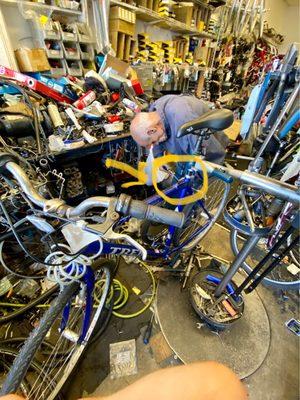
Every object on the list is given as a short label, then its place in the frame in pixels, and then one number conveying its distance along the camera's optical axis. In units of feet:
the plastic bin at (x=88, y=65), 7.79
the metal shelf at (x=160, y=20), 7.73
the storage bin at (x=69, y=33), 6.64
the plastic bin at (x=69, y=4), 6.31
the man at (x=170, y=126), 4.93
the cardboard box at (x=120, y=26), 7.66
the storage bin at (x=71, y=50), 6.92
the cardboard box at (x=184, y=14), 10.22
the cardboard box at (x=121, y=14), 7.41
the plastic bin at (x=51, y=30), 6.10
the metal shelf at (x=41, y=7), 5.49
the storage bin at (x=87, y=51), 7.43
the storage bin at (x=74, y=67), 7.26
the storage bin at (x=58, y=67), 6.73
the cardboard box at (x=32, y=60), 5.98
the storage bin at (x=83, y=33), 7.00
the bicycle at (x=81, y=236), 2.26
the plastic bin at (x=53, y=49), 6.40
